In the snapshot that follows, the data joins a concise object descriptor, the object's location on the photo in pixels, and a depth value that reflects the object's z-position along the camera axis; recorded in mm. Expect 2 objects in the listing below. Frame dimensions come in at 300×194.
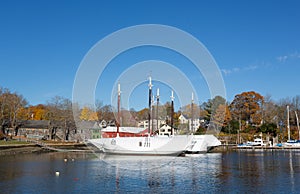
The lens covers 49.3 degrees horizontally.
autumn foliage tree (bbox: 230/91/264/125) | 91188
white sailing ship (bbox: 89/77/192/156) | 51781
